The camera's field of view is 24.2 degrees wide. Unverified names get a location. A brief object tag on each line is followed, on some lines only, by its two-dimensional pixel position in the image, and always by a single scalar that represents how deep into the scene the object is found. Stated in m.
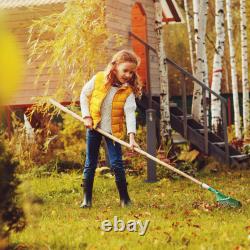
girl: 6.35
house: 11.73
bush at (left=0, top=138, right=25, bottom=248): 3.05
